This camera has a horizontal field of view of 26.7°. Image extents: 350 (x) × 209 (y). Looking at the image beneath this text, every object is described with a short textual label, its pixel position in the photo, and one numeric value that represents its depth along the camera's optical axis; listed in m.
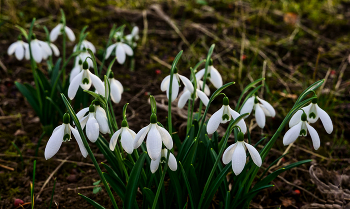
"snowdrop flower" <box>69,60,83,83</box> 0.68
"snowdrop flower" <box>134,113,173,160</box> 0.52
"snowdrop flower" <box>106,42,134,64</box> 0.72
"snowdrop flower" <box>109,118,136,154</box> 0.54
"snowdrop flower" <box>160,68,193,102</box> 0.60
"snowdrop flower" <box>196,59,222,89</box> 0.64
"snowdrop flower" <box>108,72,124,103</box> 0.61
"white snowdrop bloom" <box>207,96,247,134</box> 0.56
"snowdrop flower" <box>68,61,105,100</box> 0.58
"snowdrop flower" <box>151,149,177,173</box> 0.55
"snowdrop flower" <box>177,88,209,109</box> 0.61
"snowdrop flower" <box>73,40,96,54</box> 0.75
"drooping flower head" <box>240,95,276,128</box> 0.61
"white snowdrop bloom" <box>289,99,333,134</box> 0.56
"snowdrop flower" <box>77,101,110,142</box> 0.53
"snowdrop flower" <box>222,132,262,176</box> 0.53
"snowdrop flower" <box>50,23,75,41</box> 0.77
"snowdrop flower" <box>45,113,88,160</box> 0.53
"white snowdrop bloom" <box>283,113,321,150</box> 0.55
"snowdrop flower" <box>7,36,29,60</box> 0.73
